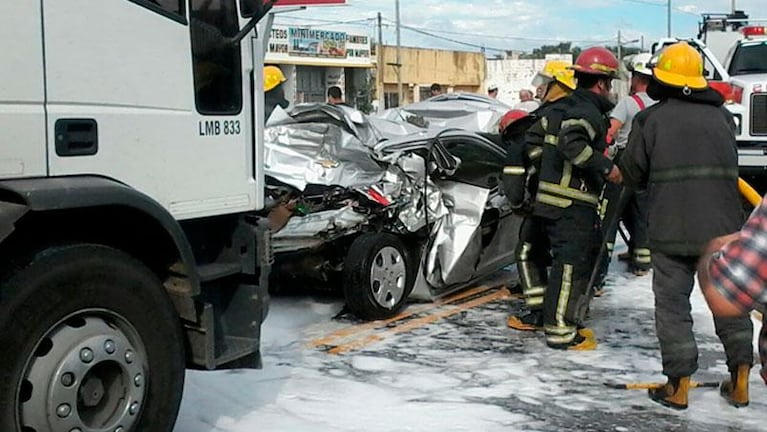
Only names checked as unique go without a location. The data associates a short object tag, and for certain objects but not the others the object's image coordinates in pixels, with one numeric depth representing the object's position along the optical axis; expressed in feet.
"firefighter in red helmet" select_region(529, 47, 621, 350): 20.61
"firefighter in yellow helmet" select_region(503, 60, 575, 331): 21.85
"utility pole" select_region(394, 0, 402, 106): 149.62
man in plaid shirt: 7.54
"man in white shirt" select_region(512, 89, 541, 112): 33.65
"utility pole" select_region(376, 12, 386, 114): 150.61
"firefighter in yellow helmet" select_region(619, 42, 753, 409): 16.33
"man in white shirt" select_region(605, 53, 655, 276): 27.89
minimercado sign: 129.05
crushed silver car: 22.45
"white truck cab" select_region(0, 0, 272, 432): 10.72
